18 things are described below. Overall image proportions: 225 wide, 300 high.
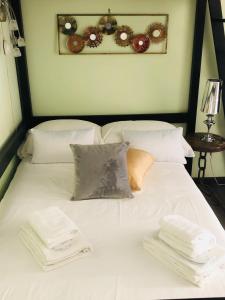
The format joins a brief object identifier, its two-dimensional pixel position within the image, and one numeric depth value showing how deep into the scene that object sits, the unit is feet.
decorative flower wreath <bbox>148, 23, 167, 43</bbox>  9.00
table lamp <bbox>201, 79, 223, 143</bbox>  8.59
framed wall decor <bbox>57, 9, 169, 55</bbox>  8.86
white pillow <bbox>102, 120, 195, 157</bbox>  8.72
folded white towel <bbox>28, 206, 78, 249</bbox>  4.77
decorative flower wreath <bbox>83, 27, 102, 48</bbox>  8.91
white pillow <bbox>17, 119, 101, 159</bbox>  8.60
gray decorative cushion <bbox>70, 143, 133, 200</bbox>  6.50
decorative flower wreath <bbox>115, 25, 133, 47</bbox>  8.97
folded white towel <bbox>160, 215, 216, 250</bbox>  4.46
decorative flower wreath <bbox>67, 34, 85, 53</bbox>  8.93
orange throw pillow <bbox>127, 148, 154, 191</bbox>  6.82
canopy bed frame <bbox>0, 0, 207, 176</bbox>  8.70
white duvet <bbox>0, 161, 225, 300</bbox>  4.15
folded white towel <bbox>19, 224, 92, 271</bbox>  4.57
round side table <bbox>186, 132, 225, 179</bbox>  8.74
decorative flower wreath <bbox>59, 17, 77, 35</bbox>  8.80
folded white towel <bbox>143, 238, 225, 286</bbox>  4.24
